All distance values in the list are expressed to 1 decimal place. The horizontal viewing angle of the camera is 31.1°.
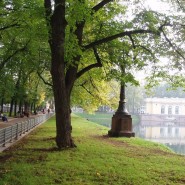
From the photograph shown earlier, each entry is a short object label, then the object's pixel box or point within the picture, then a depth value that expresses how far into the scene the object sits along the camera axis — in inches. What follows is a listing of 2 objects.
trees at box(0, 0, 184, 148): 502.9
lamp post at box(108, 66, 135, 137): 780.0
